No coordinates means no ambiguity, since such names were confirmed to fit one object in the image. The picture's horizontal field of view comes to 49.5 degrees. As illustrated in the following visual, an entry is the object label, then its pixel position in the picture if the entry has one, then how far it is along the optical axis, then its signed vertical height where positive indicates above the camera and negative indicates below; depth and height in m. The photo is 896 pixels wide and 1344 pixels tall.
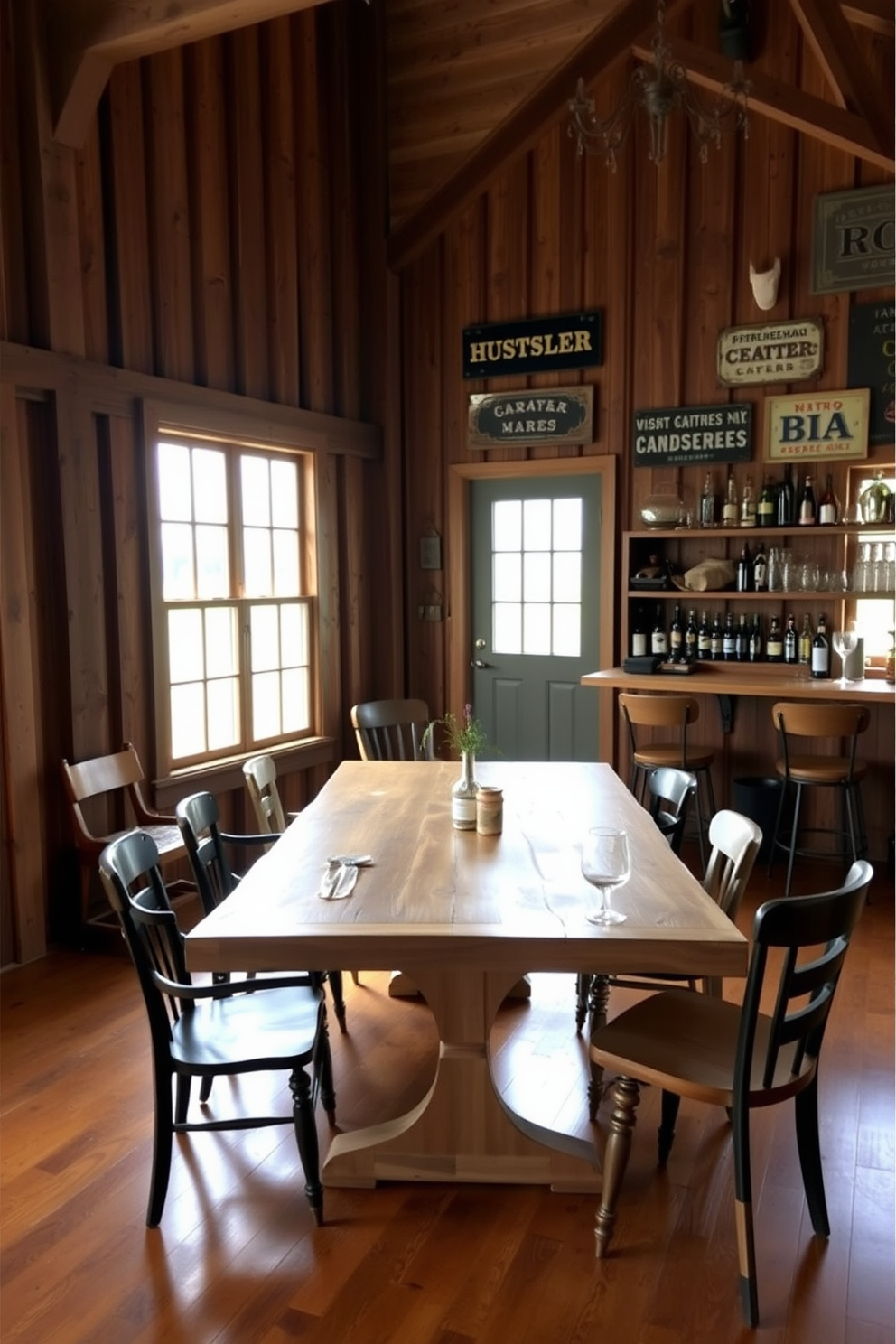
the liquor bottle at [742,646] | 5.42 -0.42
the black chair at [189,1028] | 2.27 -1.14
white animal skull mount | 5.12 +1.50
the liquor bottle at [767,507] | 5.21 +0.34
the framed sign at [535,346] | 5.71 +1.36
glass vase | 2.90 -0.68
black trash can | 5.17 -1.24
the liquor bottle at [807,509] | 5.09 +0.32
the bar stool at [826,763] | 4.47 -0.94
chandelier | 3.53 +1.75
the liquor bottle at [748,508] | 5.25 +0.34
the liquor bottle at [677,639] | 5.59 -0.39
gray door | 5.94 -0.25
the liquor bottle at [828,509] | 5.02 +0.31
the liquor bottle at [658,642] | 5.60 -0.41
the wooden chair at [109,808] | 4.02 -1.02
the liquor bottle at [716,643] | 5.49 -0.41
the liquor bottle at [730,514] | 5.27 +0.31
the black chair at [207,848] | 2.83 -0.81
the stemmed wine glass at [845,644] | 4.98 -0.38
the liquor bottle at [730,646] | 5.45 -0.42
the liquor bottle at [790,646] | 5.30 -0.41
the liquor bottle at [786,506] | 5.18 +0.34
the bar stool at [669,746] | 4.91 -0.94
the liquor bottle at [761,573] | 5.30 -0.01
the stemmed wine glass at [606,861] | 2.16 -0.64
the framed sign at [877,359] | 4.98 +1.08
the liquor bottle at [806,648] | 5.27 -0.42
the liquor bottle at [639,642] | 5.62 -0.41
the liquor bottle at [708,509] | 5.36 +0.34
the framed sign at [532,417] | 5.76 +0.94
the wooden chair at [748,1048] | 1.98 -1.11
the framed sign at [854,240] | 4.94 +1.69
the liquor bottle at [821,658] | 5.05 -0.46
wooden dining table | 2.10 -0.78
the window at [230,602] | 4.75 -0.13
